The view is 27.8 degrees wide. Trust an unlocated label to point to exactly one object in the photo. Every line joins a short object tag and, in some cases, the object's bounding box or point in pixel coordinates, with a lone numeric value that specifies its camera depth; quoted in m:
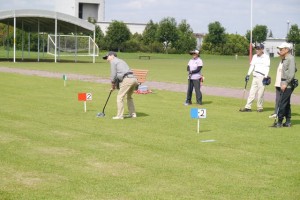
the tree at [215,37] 101.19
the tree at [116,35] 94.26
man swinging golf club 15.16
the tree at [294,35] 108.06
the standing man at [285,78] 14.21
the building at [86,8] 125.62
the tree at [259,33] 110.69
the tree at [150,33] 101.21
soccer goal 56.78
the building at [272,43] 112.88
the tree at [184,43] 98.00
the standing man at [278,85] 16.27
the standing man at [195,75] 19.53
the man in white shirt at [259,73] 17.53
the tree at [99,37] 94.88
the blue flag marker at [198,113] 12.65
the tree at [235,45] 102.50
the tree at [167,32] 97.62
